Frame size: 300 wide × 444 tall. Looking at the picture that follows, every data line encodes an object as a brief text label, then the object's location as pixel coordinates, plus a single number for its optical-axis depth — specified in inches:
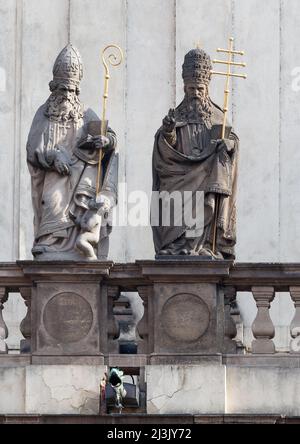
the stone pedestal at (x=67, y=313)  1193.4
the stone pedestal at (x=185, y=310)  1192.2
